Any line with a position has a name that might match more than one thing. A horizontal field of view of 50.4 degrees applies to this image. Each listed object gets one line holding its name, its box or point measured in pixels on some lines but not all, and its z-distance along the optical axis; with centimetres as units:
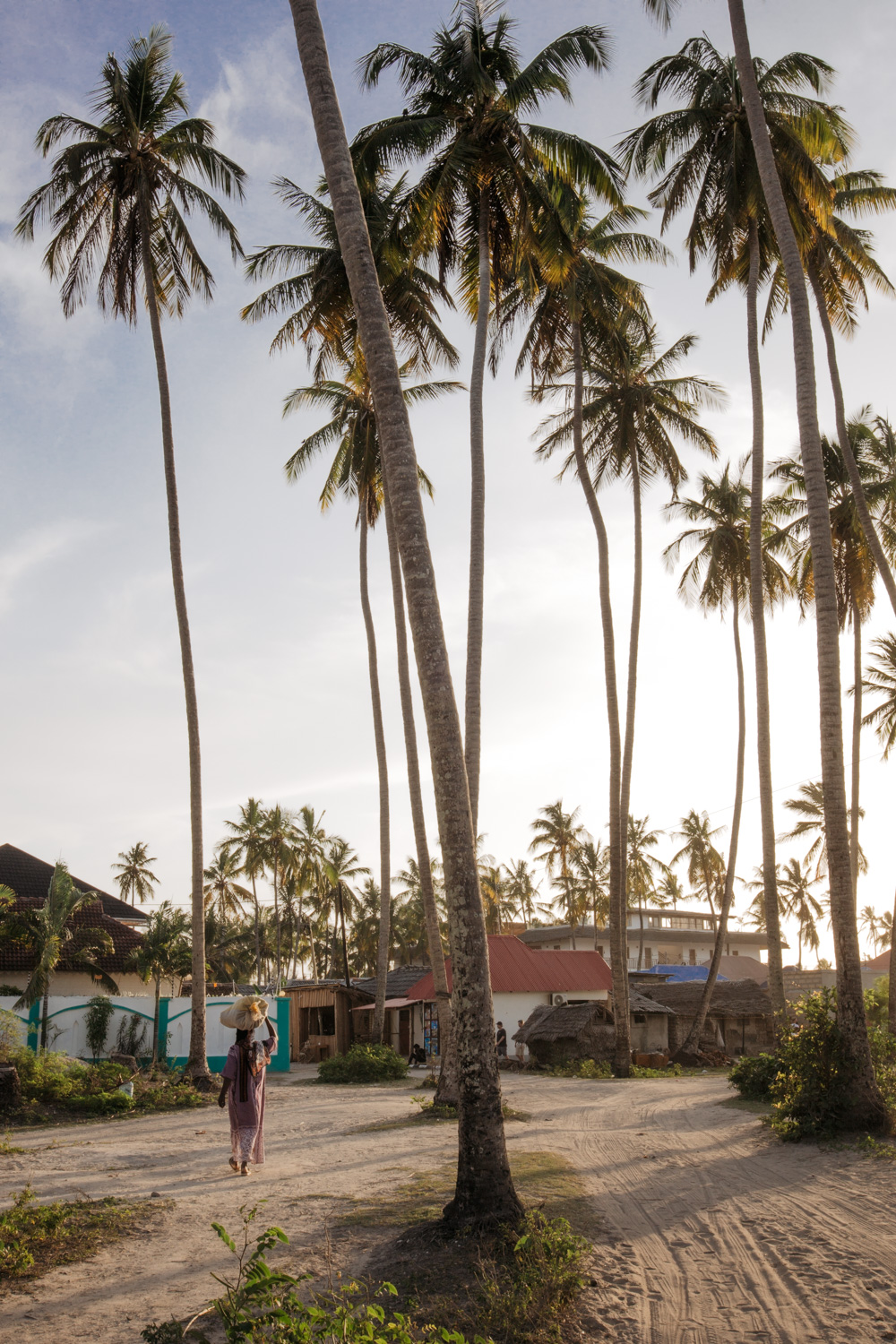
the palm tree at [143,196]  1911
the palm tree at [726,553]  2998
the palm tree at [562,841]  5719
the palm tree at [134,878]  6288
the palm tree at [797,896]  6562
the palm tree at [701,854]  5884
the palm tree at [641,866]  5628
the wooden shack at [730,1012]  3556
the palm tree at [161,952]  2690
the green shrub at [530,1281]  473
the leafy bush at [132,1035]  2525
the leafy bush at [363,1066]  2453
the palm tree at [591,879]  5662
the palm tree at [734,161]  1647
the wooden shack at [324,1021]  3750
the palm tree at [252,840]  5112
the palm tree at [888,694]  3011
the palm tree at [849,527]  2520
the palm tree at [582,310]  1678
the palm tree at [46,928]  2281
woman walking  924
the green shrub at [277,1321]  379
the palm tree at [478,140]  1565
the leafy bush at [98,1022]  2489
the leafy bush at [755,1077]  1703
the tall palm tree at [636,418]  2581
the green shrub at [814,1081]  1085
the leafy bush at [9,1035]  1706
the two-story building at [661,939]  5600
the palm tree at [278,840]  5050
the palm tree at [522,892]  7344
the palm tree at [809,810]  4641
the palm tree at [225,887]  5562
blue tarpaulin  4930
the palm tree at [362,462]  2430
